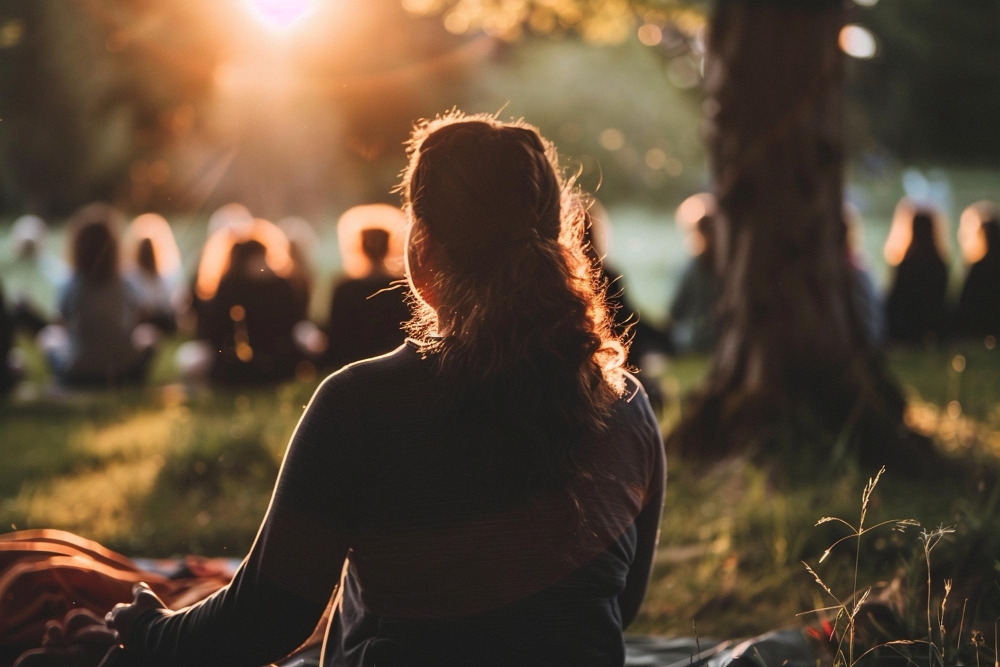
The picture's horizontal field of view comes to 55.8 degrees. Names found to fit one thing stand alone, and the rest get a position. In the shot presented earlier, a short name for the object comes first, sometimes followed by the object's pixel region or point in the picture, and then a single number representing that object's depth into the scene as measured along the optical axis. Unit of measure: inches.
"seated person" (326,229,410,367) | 229.9
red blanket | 95.0
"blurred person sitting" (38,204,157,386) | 298.5
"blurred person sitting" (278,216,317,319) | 311.4
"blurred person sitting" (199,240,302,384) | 269.9
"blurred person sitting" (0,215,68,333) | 324.5
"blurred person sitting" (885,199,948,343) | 335.6
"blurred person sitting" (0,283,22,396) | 298.0
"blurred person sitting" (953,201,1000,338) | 314.0
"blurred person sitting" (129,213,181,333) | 348.2
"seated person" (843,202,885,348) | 311.2
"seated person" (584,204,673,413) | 219.0
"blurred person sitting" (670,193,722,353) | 335.3
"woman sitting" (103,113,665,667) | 64.1
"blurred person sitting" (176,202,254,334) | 284.8
